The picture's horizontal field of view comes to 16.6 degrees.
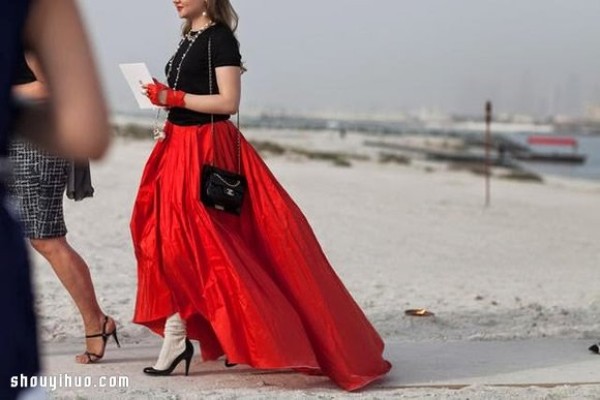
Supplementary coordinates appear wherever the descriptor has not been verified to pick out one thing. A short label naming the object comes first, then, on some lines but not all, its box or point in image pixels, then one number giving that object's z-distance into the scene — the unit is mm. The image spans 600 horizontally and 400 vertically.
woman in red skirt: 8069
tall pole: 29062
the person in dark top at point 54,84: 2249
